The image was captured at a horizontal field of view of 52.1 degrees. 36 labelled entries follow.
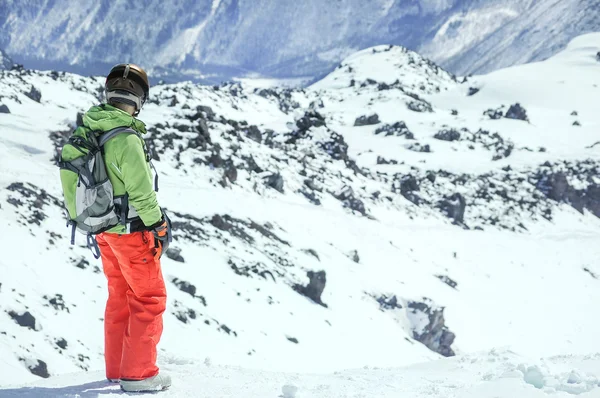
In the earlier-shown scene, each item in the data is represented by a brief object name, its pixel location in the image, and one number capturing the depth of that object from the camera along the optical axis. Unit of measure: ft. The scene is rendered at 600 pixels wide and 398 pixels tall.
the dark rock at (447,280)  105.59
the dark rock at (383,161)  208.13
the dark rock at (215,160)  103.19
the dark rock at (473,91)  389.46
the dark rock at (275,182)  113.60
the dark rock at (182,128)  112.16
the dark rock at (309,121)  202.49
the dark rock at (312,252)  82.33
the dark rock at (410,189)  163.39
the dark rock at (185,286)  55.98
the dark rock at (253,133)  165.15
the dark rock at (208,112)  142.33
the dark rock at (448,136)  261.03
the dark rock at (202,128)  113.64
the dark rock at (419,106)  331.98
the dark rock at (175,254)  60.40
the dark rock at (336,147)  175.32
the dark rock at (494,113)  319.14
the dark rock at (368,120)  289.33
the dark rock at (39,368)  35.58
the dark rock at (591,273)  141.20
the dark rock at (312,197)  117.74
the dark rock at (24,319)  39.45
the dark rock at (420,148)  236.84
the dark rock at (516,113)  315.37
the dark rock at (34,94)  140.20
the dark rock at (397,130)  256.97
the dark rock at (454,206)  163.22
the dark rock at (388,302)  80.59
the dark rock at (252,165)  115.84
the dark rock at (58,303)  44.19
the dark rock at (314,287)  69.77
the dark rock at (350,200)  126.11
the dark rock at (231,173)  103.35
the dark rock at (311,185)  125.39
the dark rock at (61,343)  40.27
